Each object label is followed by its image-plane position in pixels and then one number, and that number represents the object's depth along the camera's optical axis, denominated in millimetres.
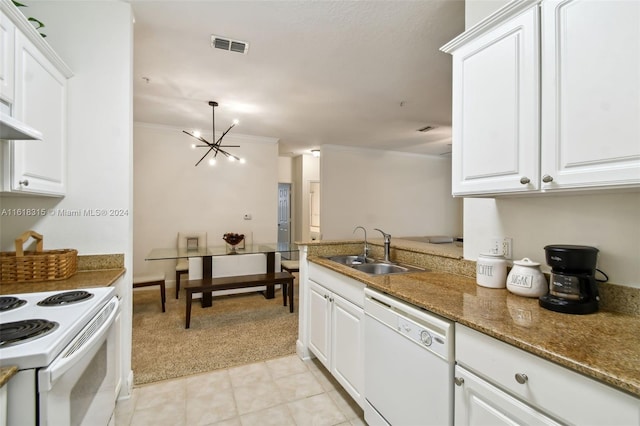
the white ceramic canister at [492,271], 1524
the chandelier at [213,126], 3707
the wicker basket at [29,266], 1702
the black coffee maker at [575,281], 1152
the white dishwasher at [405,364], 1188
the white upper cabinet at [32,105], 1403
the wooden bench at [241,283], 3184
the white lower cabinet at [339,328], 1794
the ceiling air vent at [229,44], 2354
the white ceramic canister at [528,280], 1339
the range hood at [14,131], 1130
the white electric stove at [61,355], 860
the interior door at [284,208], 7457
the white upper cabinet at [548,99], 976
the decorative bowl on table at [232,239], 3955
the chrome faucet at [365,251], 2568
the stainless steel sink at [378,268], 2240
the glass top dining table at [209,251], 3451
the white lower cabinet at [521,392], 746
